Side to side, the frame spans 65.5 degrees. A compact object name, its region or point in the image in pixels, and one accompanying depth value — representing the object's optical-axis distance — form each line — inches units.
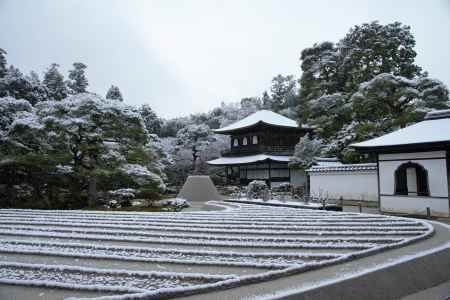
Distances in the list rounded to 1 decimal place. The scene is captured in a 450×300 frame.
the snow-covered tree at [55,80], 1223.5
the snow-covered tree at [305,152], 865.6
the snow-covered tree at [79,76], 1621.3
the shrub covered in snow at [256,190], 631.9
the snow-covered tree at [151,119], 1378.2
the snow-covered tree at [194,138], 1273.4
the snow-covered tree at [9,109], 508.7
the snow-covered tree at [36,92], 863.5
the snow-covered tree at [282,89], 2068.2
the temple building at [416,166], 402.9
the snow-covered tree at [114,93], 1481.3
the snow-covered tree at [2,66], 850.1
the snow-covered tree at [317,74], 1031.6
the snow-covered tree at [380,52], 929.5
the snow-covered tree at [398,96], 672.4
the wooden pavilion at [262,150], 1059.3
